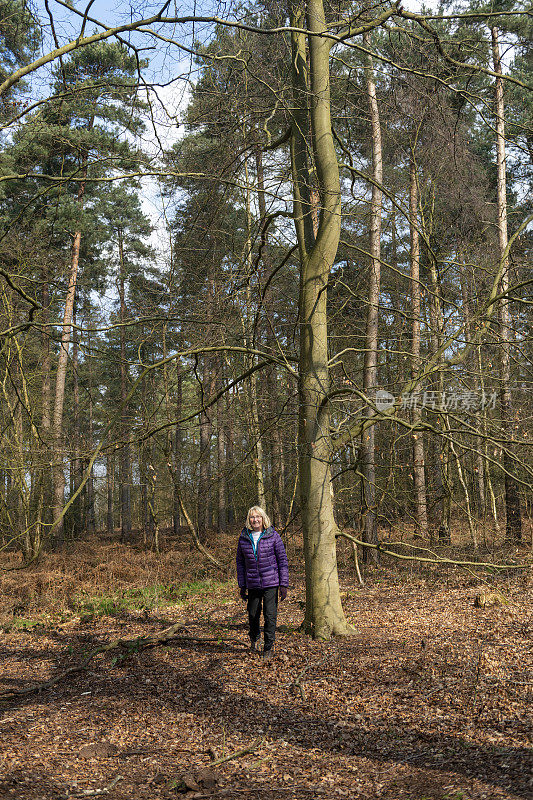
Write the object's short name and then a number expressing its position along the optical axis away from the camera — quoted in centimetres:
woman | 657
